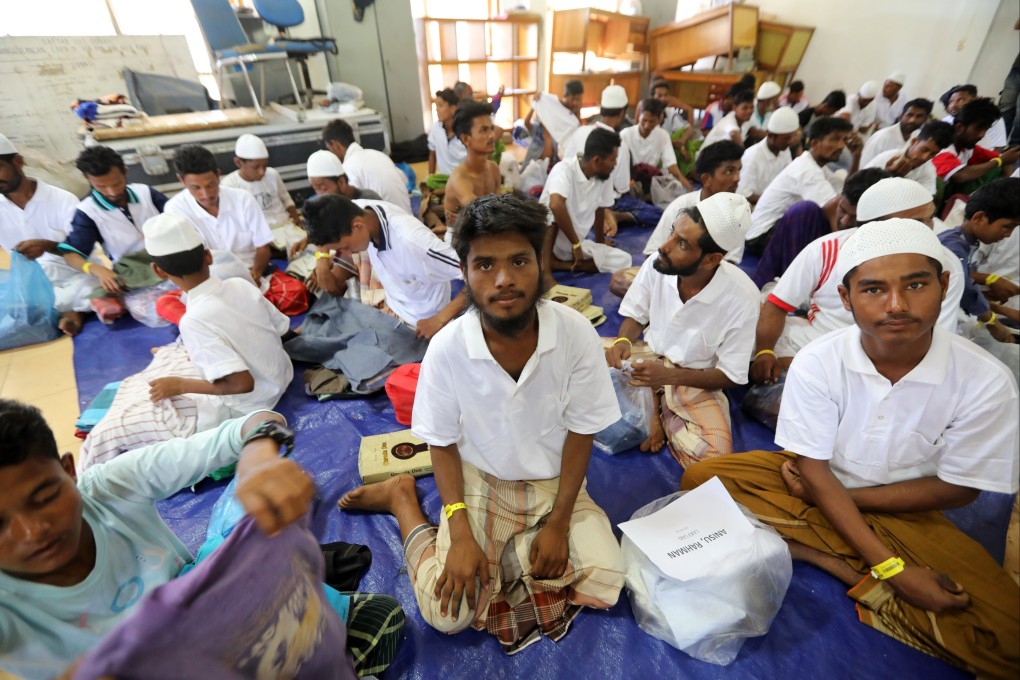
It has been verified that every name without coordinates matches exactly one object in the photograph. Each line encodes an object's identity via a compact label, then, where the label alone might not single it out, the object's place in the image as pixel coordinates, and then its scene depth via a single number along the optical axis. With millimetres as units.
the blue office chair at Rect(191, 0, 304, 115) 4770
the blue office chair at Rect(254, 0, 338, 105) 4723
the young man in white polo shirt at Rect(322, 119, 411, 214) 3643
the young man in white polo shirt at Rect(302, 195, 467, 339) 2217
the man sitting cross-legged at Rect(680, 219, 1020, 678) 1225
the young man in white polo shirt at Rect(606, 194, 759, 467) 1795
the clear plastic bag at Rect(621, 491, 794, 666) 1323
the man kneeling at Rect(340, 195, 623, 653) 1243
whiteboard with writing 4578
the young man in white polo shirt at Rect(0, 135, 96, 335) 2801
